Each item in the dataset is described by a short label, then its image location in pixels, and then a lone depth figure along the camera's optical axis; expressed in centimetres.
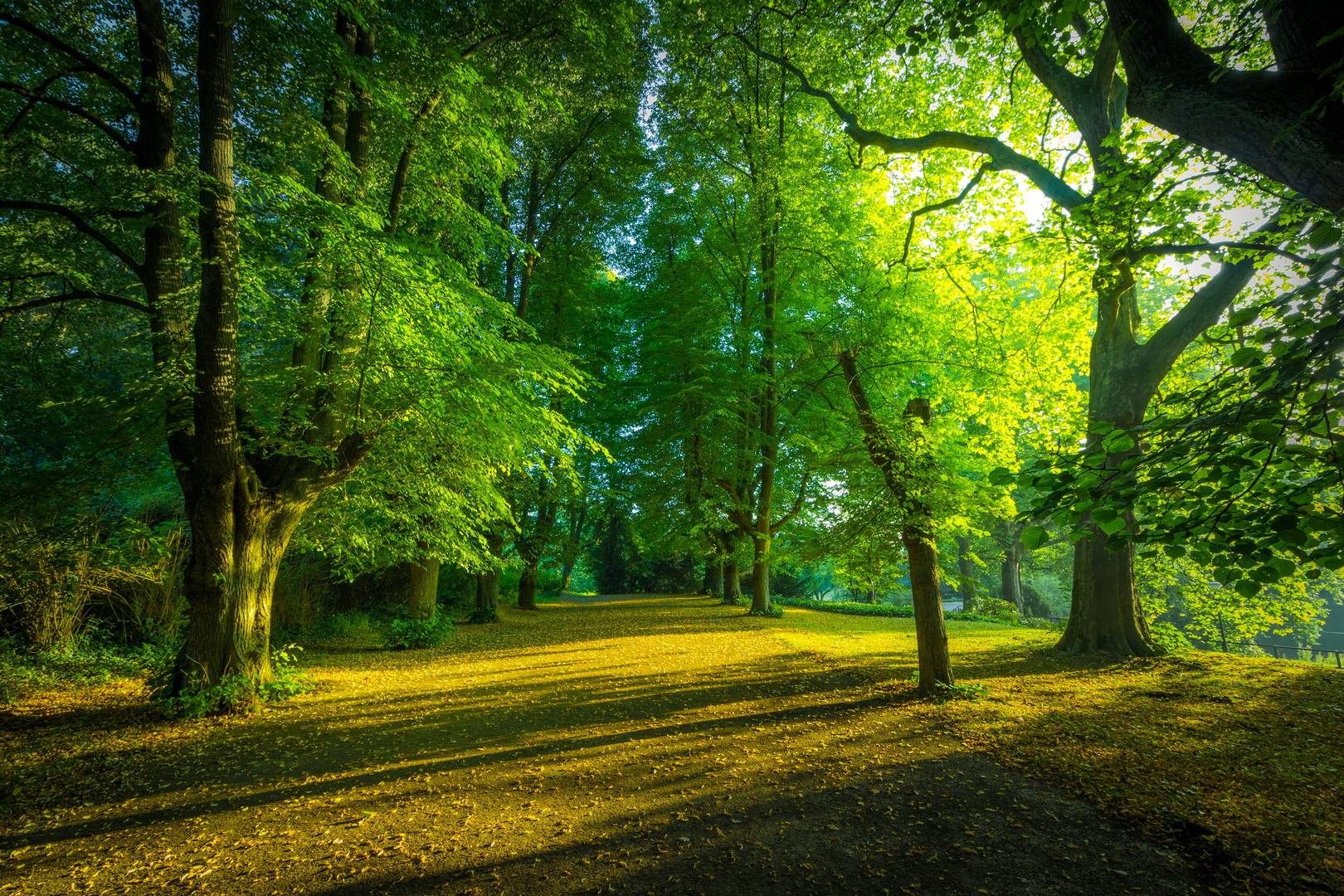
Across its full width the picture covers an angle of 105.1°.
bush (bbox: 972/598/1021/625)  1883
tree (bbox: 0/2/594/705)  563
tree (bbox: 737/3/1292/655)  707
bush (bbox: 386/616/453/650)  1011
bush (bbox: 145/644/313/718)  561
